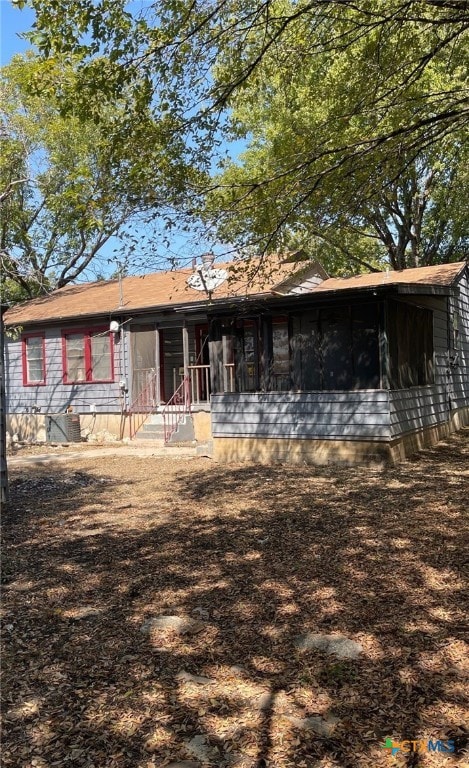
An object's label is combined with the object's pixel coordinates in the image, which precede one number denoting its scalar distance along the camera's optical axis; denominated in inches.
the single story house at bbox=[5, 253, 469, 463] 405.4
